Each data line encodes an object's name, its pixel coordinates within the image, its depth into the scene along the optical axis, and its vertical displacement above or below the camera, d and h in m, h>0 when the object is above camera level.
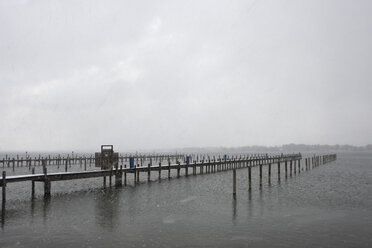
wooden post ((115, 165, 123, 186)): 32.81 -3.97
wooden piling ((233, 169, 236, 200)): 27.38 -3.70
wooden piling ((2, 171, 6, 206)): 21.95 -2.85
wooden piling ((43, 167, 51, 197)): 25.97 -3.77
